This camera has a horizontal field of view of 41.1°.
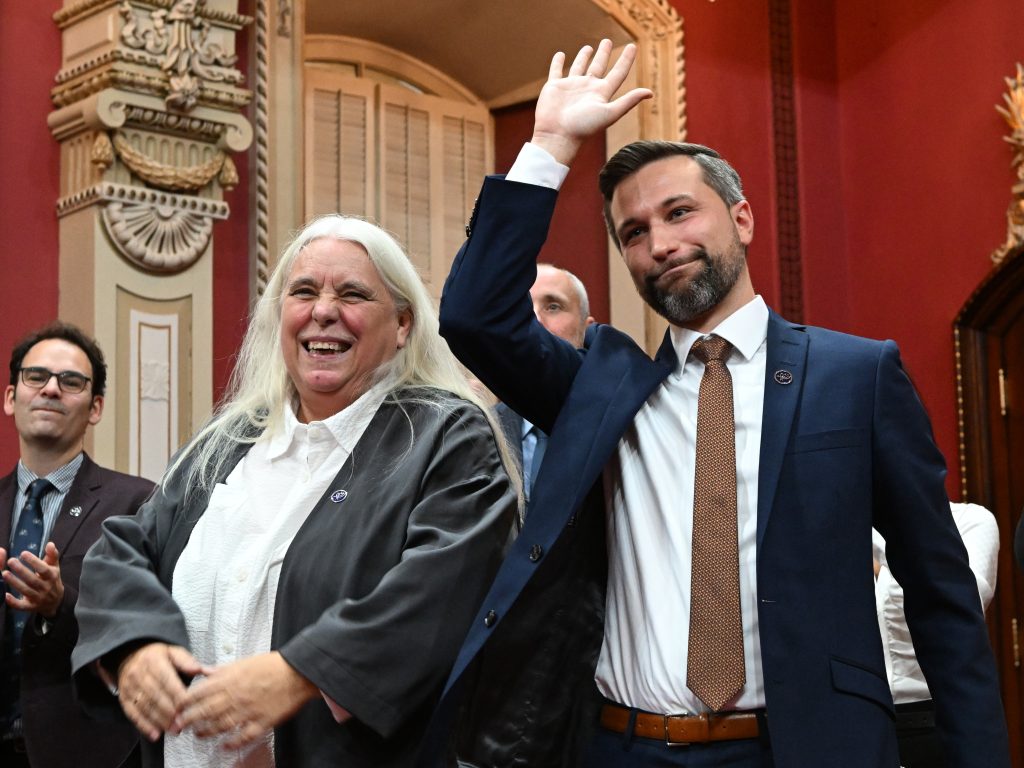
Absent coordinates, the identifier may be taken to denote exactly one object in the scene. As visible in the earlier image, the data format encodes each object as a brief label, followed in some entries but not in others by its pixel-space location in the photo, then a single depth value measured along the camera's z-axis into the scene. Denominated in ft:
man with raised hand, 6.07
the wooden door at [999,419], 19.13
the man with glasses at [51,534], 8.94
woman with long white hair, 5.94
